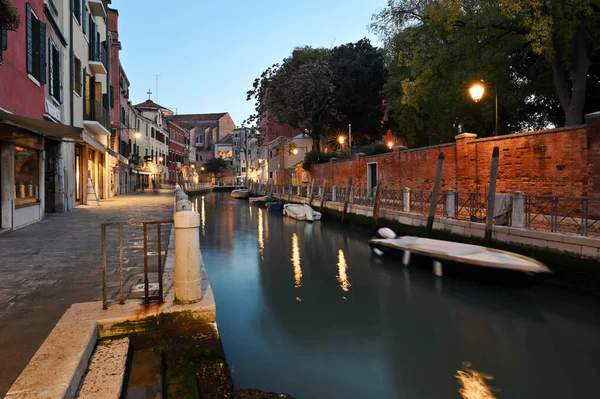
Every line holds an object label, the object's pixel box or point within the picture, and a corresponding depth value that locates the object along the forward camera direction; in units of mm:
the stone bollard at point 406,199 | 14344
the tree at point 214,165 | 66388
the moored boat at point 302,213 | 20344
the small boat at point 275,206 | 26750
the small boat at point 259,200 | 33344
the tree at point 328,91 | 29250
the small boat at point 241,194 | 41531
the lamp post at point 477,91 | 11812
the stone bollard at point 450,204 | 11641
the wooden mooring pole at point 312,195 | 24627
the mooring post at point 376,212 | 15389
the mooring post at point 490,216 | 9141
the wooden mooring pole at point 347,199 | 18688
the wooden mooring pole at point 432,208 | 11664
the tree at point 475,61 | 12867
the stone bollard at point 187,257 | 3445
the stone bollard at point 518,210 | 8719
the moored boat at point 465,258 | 7152
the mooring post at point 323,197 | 22500
